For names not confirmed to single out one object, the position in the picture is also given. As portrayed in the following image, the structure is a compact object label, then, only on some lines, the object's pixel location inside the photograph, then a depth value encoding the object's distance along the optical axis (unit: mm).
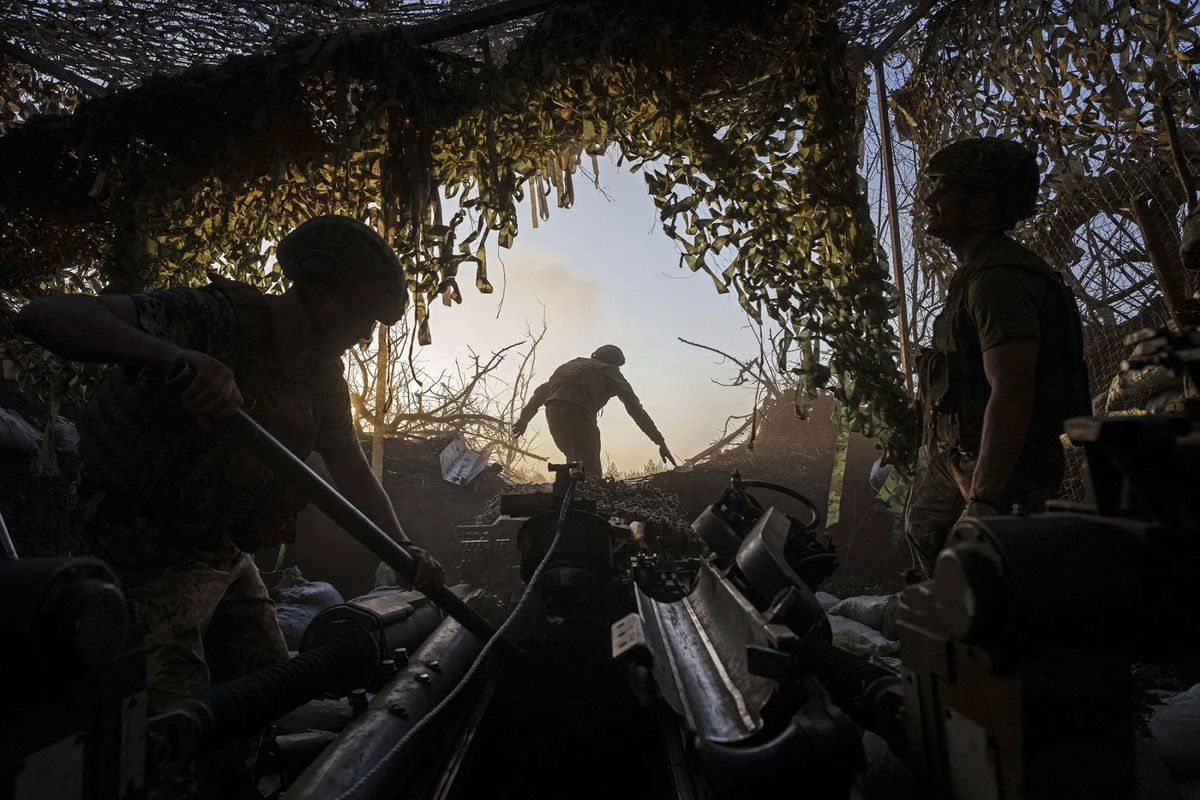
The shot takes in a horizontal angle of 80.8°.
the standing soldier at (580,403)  9125
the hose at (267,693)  1859
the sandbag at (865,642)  4457
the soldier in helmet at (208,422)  1985
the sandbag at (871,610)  5094
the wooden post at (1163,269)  3361
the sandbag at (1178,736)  2695
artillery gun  1022
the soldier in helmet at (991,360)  2328
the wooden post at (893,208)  4832
